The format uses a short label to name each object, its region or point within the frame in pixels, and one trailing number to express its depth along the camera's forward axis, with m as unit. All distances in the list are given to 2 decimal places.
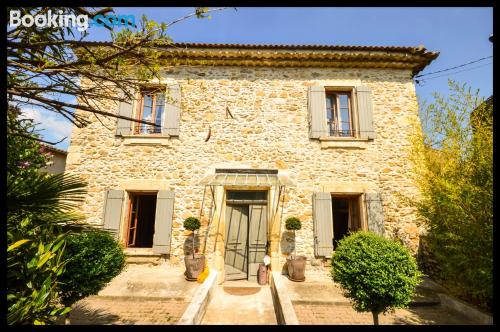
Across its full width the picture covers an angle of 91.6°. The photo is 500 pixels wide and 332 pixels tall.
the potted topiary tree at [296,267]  5.86
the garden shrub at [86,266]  3.67
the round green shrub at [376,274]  3.62
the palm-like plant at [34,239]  2.22
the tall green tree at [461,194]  2.93
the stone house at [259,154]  6.48
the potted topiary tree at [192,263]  5.70
